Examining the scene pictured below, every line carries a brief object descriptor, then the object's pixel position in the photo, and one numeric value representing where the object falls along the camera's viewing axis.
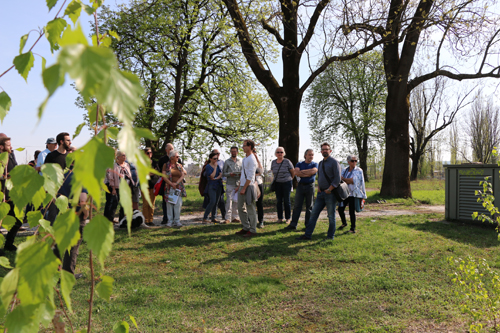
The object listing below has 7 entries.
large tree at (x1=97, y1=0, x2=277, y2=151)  19.59
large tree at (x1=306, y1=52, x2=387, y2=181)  39.12
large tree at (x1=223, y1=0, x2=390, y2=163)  14.33
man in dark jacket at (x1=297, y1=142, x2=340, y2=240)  8.09
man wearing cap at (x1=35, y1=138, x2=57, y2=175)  7.66
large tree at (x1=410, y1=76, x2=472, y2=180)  39.75
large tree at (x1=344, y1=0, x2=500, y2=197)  12.35
